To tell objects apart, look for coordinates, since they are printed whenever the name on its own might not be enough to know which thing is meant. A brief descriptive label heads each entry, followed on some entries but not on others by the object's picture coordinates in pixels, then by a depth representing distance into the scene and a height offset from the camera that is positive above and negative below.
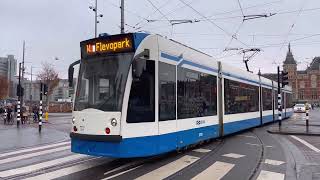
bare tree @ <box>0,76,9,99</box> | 95.62 +5.64
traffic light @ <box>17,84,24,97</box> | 29.11 +1.44
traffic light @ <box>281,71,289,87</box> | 29.03 +2.24
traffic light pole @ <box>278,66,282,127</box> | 27.73 +0.39
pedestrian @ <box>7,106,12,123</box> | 32.06 -0.19
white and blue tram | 10.50 +0.34
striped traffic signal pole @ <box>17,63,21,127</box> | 28.78 +0.07
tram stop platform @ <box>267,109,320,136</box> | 22.12 -1.13
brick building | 142.88 +8.98
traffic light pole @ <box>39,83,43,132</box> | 23.85 -0.52
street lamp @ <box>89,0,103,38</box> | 34.81 +8.07
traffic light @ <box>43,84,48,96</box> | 26.69 +1.41
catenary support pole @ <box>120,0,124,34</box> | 22.94 +5.35
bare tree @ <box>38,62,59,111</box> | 72.16 +6.11
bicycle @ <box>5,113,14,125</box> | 32.43 -0.68
